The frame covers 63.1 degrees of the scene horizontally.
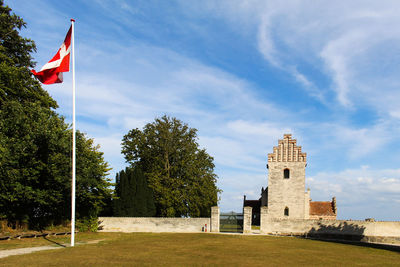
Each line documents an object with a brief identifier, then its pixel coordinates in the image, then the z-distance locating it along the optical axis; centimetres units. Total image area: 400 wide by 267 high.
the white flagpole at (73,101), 1825
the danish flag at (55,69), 1822
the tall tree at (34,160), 2409
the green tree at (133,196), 3561
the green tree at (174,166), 3941
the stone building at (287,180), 3906
